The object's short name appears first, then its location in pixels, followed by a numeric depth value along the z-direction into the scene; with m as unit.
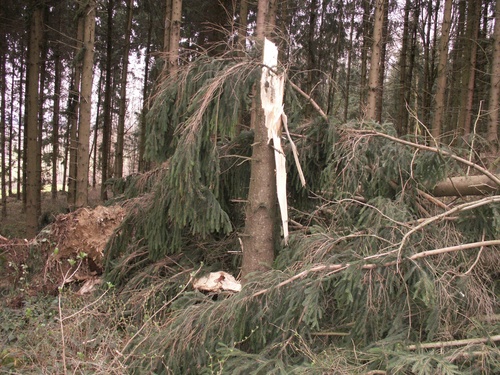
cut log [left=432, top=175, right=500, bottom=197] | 3.97
